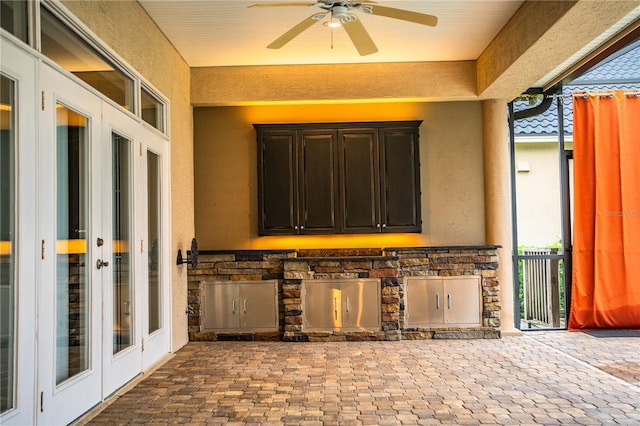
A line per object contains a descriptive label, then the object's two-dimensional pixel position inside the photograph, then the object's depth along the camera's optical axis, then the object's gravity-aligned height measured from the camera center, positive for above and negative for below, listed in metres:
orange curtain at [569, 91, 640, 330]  6.04 +0.07
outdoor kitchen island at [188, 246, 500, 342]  5.76 -0.73
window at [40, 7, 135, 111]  3.07 +1.08
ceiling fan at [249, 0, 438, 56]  3.57 +1.40
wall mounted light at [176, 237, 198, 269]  5.65 -0.27
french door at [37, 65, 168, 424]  2.94 -0.13
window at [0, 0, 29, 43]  2.61 +1.05
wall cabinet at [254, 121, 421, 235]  6.08 +0.54
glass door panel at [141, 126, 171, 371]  4.50 -0.14
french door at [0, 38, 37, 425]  2.55 -0.02
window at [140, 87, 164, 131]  4.61 +1.06
